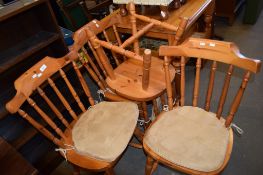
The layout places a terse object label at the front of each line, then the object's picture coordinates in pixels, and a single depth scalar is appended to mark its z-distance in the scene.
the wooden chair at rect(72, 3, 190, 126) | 1.15
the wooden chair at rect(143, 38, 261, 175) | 0.94
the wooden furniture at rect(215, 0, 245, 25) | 2.63
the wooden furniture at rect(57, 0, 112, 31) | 1.91
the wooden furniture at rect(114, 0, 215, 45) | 1.45
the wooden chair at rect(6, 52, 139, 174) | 1.04
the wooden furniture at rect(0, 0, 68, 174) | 1.33
